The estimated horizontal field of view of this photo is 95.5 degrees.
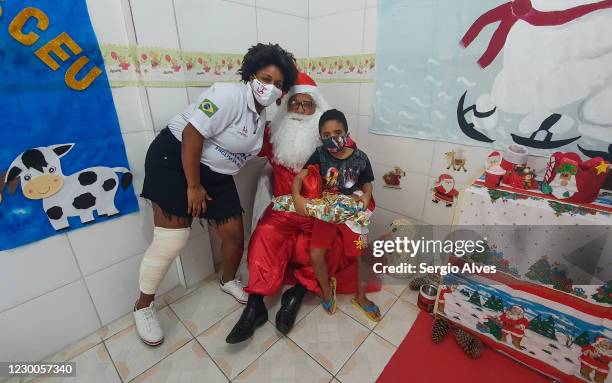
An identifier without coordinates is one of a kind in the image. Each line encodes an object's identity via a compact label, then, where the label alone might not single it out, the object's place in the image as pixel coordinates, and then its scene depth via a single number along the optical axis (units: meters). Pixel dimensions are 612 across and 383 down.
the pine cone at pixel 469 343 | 1.12
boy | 1.23
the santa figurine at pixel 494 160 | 1.10
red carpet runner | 1.06
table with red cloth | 0.88
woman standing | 1.02
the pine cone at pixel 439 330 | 1.19
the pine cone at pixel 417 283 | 1.48
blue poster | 0.87
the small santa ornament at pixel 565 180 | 0.92
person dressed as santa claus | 1.28
